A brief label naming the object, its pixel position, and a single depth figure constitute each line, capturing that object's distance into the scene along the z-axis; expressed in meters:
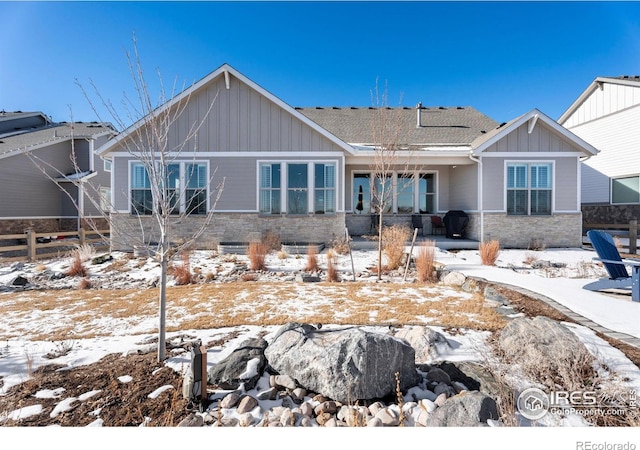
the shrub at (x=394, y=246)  7.52
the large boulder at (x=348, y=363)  2.38
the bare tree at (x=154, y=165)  3.03
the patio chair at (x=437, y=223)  12.38
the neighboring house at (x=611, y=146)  12.86
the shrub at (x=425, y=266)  6.55
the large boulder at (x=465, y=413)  2.09
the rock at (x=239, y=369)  2.52
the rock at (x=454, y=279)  6.00
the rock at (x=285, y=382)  2.51
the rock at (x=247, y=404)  2.25
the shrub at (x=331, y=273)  6.65
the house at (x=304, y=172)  10.26
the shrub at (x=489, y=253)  7.77
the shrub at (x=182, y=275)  6.60
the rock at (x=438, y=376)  2.60
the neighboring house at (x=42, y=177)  14.67
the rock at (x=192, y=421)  2.07
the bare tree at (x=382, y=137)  6.86
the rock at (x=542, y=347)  2.67
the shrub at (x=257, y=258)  7.61
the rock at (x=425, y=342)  3.03
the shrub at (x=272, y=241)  9.78
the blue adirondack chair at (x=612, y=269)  4.84
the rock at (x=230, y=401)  2.29
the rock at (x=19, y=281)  6.75
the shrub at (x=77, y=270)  7.52
